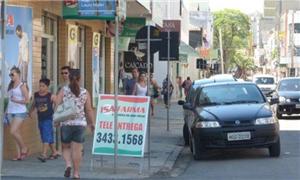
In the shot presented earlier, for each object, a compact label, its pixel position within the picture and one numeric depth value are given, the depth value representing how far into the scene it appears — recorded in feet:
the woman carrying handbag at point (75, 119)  34.53
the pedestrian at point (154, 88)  83.66
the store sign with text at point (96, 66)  64.08
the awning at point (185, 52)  146.29
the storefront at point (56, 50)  44.52
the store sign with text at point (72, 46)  55.47
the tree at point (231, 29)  402.50
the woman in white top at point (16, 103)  41.39
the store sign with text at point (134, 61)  82.07
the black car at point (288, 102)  83.92
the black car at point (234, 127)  43.83
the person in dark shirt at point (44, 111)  42.14
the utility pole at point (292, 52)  265.50
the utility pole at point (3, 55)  27.55
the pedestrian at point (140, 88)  58.80
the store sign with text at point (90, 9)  42.57
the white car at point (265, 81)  125.70
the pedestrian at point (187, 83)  103.17
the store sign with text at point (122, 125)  38.52
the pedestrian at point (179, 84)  154.09
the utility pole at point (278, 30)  345.62
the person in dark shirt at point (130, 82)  66.59
